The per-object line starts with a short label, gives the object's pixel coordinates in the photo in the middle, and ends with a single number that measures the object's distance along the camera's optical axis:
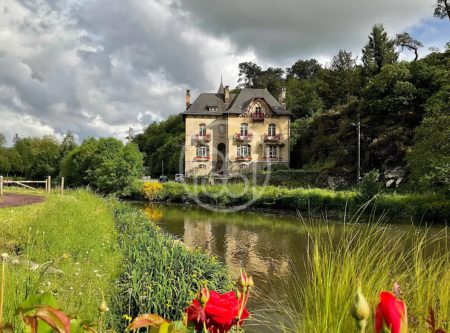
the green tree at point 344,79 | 45.75
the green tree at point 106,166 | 34.69
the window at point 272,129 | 42.19
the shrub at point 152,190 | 32.78
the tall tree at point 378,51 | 40.56
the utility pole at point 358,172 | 27.04
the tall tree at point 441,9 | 24.25
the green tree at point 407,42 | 41.47
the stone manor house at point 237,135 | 41.88
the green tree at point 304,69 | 68.25
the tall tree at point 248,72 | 67.44
